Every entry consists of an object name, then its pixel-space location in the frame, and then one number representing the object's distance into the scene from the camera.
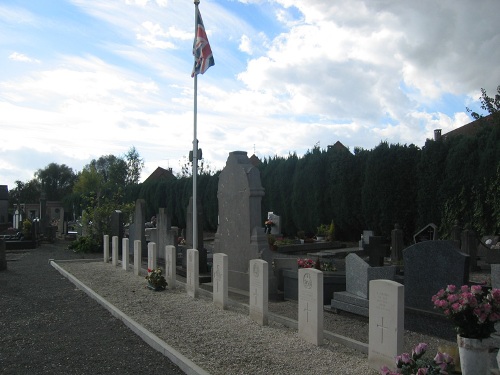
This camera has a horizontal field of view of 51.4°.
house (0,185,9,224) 47.27
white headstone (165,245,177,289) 11.04
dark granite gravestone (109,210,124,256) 19.86
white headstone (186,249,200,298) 9.91
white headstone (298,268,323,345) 6.26
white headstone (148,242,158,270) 12.18
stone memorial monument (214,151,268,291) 10.27
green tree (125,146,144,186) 88.62
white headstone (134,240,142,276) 13.43
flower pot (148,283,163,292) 10.84
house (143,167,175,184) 80.28
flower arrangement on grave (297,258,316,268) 10.05
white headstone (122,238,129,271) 14.45
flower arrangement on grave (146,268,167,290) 10.84
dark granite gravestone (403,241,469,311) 6.93
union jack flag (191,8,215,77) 12.52
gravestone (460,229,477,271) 13.68
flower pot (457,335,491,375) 4.46
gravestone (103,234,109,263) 16.95
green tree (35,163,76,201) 104.69
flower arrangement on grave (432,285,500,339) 4.45
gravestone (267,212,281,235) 23.59
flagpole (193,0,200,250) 12.75
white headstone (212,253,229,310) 8.66
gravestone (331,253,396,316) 7.96
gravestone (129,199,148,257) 18.50
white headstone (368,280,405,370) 5.01
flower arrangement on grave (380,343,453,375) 4.17
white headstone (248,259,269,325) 7.43
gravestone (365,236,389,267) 12.28
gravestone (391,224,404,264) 15.16
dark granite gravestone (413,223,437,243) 17.47
